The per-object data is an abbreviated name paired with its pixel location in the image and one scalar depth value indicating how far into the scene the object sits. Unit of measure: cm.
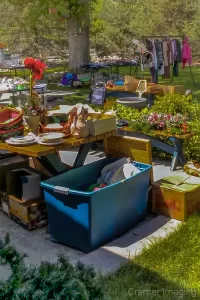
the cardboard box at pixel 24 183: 382
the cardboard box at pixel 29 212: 364
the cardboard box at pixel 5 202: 394
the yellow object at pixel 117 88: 776
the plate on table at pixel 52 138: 358
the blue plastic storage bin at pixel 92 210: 315
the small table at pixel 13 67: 1118
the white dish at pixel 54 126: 392
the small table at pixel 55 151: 350
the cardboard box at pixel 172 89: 710
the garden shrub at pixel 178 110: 493
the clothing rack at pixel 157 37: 920
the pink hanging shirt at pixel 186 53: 1062
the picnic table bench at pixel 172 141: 471
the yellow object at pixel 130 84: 766
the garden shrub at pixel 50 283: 140
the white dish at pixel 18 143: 360
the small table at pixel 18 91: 835
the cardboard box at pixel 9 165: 423
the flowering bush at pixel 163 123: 465
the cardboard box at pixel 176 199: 367
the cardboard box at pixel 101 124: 382
